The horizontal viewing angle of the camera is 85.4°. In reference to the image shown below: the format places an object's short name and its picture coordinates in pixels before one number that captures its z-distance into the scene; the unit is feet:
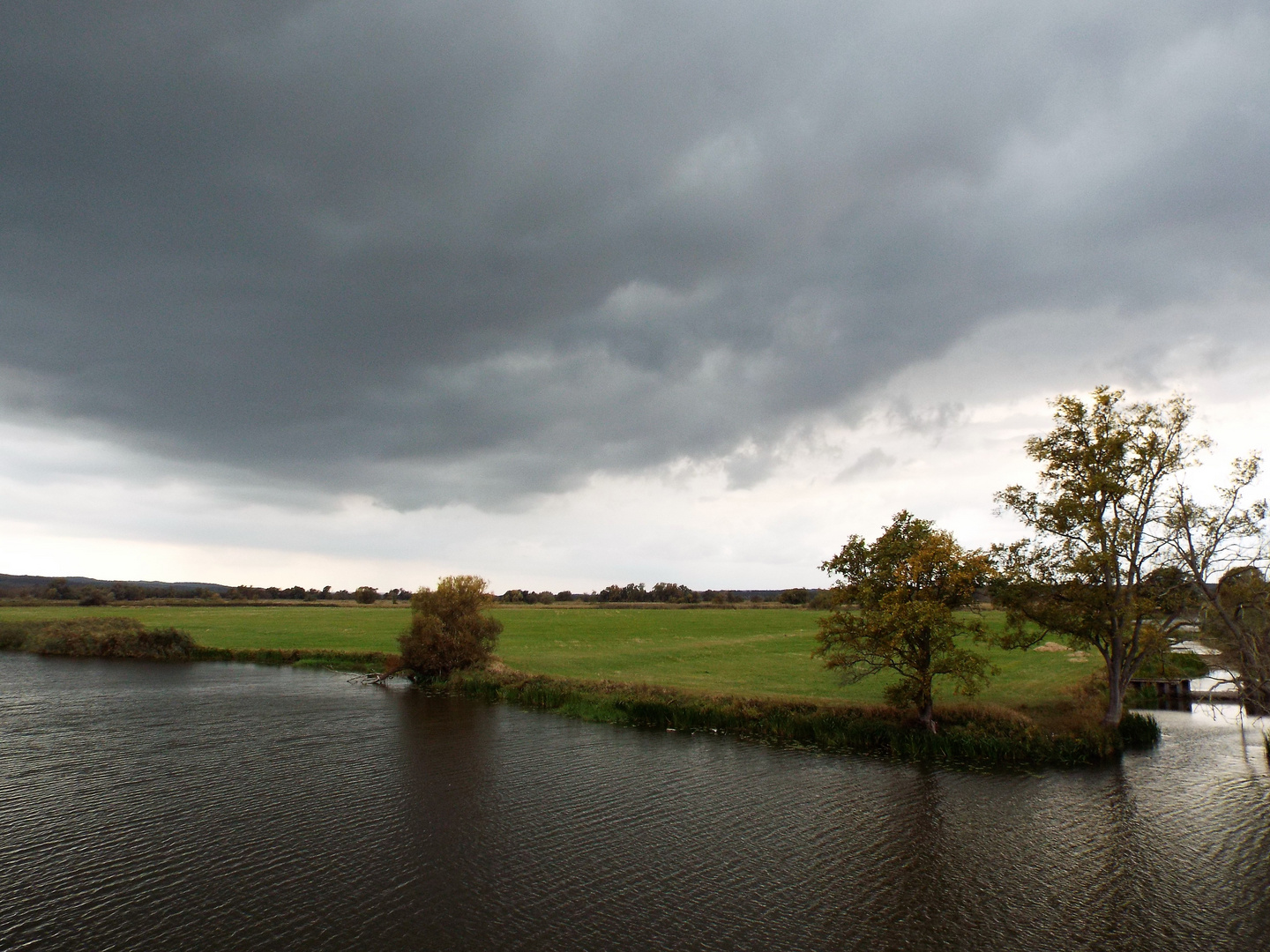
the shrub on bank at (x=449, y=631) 201.16
